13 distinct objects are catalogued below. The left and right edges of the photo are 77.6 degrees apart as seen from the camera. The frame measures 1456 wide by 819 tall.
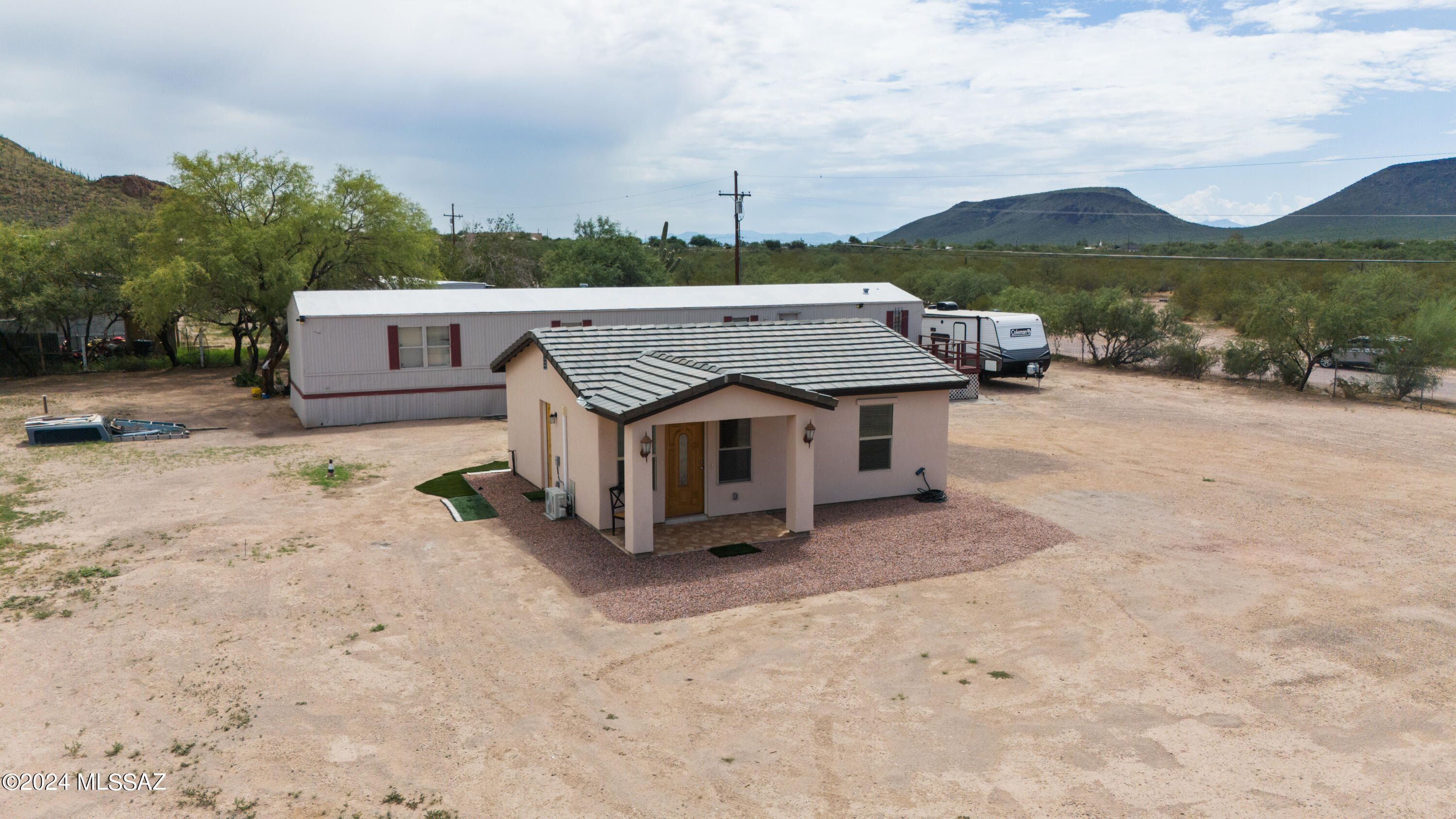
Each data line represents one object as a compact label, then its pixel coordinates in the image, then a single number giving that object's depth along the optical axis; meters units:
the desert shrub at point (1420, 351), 25.53
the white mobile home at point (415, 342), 22.48
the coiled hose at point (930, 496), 15.55
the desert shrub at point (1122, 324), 33.00
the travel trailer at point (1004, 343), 29.16
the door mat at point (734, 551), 12.66
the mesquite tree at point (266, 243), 25.00
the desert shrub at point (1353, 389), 27.09
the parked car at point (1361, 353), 26.58
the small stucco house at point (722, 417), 12.62
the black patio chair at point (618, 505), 13.27
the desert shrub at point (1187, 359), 31.42
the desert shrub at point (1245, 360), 29.22
